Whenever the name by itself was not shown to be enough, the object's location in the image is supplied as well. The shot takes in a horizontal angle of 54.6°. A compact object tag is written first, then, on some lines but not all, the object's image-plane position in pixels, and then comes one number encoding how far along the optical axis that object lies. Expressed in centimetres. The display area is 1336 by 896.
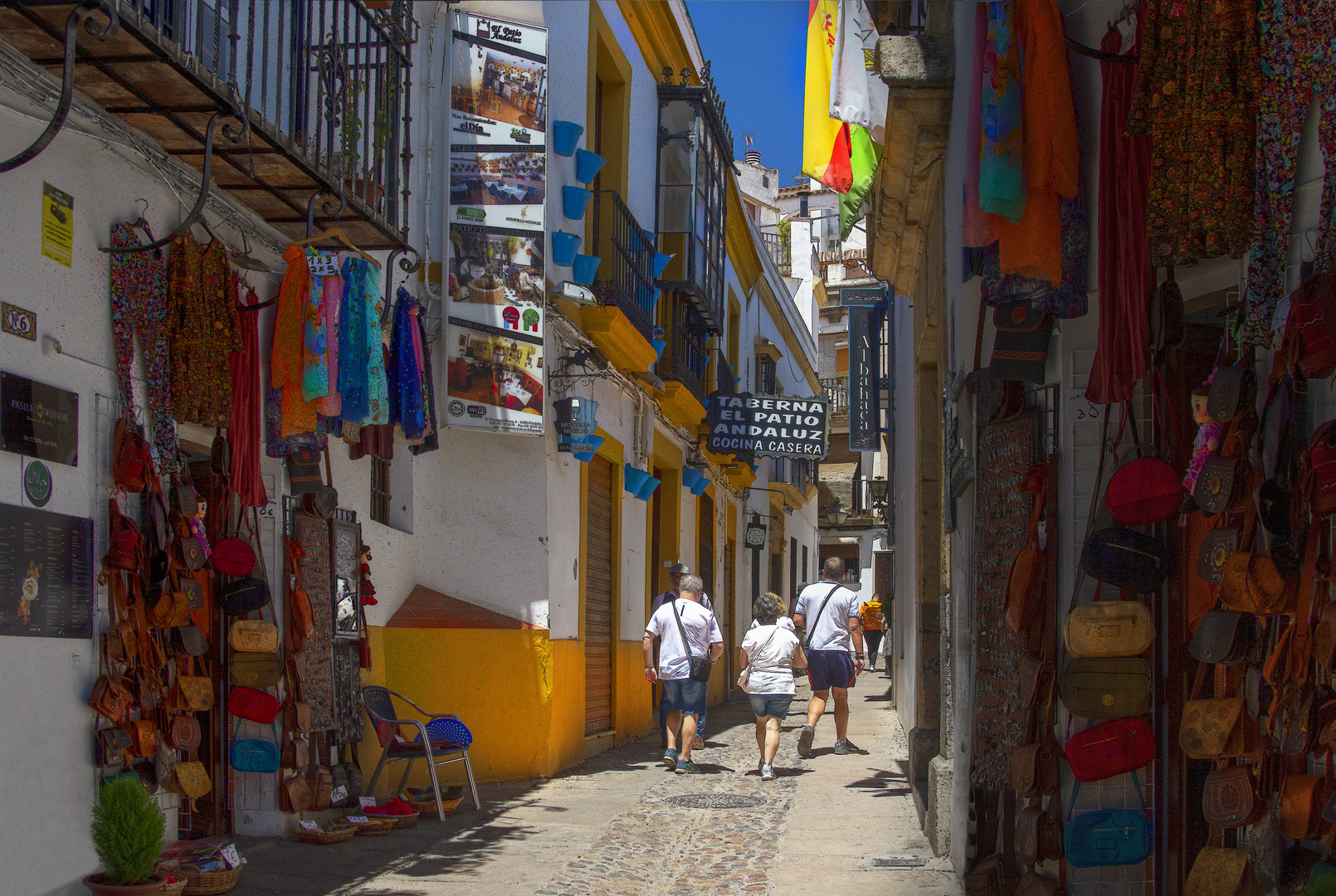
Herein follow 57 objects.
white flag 766
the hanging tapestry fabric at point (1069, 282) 456
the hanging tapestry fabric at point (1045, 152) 442
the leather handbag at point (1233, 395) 358
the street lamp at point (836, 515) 3600
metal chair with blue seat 777
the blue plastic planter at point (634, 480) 1292
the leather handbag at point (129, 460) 569
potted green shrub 496
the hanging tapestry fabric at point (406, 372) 783
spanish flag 826
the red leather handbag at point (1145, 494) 403
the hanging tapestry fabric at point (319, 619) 745
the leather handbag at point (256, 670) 680
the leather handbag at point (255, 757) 689
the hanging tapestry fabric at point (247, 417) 667
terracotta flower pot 495
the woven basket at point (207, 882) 559
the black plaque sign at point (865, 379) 1686
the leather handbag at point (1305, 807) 315
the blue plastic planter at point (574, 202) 1073
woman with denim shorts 999
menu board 499
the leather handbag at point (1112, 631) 409
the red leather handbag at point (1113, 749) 413
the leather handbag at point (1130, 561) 411
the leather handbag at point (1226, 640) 361
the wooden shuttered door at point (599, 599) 1160
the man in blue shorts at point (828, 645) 1109
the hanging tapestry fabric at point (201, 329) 614
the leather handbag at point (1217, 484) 362
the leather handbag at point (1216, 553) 358
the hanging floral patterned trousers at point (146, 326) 580
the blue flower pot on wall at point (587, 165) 1103
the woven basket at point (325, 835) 704
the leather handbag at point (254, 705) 674
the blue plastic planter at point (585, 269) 1086
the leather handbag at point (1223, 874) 360
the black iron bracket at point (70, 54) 446
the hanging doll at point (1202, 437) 374
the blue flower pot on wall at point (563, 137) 1055
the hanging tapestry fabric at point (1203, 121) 365
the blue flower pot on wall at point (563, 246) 1057
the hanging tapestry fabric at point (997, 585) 489
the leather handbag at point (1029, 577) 461
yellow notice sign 530
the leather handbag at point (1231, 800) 352
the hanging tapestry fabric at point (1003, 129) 444
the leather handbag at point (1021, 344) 486
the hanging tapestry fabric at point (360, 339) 711
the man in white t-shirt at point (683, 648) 1038
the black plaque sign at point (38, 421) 502
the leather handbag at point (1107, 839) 420
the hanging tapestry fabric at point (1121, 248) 416
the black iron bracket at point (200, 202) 538
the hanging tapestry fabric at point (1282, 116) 328
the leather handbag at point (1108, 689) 416
